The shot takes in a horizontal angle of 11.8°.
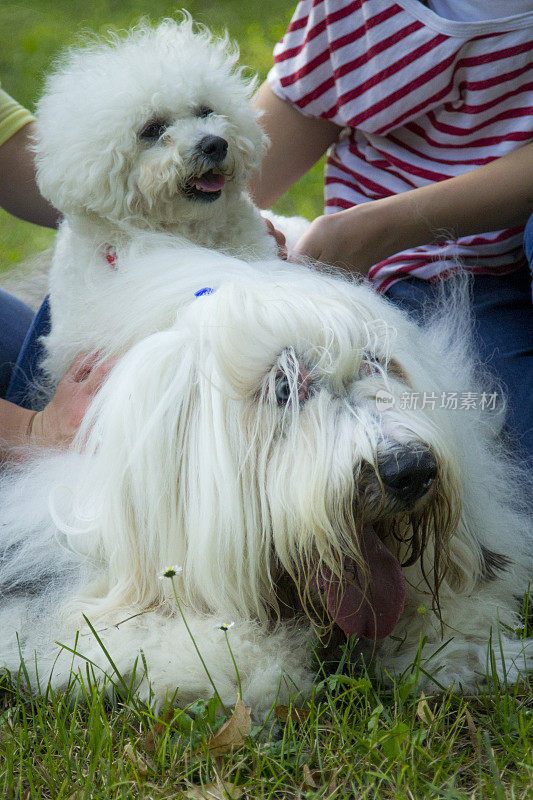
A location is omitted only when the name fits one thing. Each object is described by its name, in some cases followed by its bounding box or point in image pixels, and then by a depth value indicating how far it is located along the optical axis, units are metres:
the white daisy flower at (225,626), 1.99
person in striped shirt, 2.25
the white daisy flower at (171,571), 1.99
